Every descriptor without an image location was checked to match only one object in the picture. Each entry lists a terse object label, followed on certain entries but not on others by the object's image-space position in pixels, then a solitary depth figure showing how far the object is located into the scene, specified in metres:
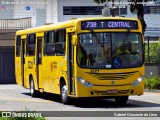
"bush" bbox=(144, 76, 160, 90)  28.99
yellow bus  19.14
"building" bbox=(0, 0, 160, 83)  62.09
